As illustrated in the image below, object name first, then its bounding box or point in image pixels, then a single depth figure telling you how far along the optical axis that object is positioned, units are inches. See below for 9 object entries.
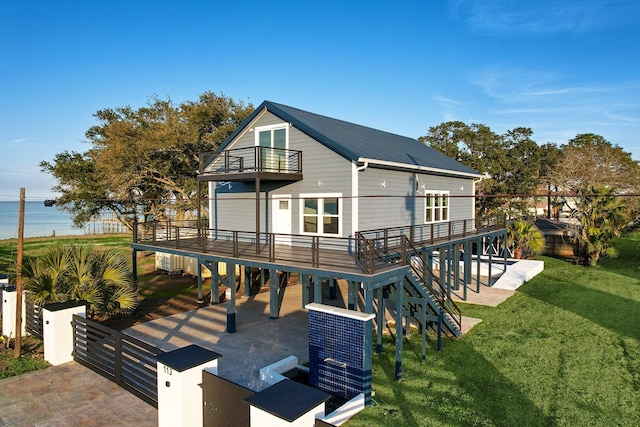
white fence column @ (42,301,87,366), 350.6
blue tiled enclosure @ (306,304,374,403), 292.9
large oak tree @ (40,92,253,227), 1106.1
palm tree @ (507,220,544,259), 971.9
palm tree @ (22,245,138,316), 383.9
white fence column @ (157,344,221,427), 226.4
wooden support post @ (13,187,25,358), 367.6
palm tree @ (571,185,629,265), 965.8
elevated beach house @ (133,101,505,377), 431.5
